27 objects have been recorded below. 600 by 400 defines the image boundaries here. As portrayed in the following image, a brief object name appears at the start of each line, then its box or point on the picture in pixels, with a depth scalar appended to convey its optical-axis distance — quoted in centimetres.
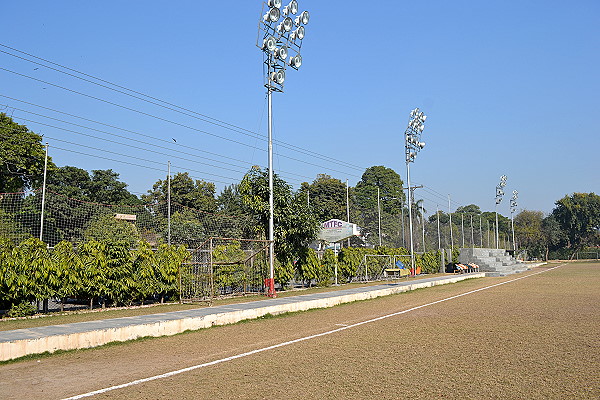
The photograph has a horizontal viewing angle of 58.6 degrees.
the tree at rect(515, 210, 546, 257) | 9325
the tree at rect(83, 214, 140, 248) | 2670
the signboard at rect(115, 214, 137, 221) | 3558
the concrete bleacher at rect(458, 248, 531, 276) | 4484
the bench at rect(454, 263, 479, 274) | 4224
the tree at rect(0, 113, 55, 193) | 3391
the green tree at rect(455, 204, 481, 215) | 13232
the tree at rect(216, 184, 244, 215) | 4869
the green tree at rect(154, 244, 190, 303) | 1567
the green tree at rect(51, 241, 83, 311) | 1305
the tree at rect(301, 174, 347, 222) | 5884
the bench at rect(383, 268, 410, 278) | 3144
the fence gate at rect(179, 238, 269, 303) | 1645
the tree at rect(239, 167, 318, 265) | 2156
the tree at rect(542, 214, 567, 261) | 9300
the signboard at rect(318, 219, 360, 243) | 2858
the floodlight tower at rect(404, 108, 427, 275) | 3606
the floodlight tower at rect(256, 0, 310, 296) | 1923
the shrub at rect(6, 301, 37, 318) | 1229
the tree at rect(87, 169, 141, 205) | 4769
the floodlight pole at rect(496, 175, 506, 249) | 5888
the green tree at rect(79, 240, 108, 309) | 1366
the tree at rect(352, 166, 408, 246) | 5288
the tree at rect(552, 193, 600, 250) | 9150
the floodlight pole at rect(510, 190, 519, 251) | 6788
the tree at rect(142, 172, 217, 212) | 4897
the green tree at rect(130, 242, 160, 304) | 1495
